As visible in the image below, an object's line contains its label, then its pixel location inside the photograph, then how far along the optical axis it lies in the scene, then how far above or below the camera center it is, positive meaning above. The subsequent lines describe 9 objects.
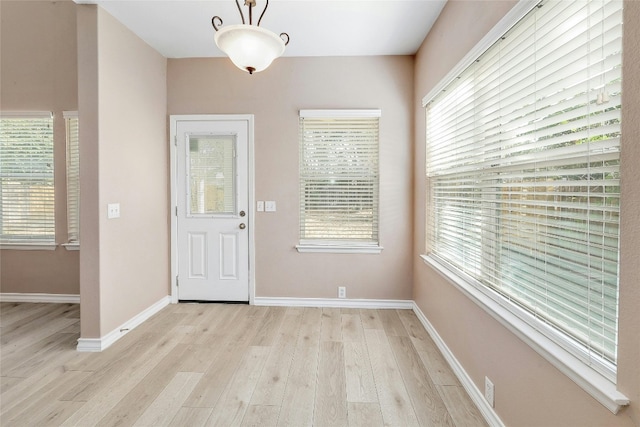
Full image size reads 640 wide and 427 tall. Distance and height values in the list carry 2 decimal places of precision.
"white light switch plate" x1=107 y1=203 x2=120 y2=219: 2.54 -0.04
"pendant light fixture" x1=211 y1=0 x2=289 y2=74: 1.72 +0.96
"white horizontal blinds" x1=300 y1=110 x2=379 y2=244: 3.25 +0.33
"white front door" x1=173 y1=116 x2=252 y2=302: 3.34 -0.07
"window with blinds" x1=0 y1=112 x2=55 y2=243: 3.34 +0.41
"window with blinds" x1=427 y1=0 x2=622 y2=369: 0.98 +0.16
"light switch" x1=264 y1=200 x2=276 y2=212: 3.32 +0.00
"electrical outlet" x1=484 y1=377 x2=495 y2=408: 1.62 -1.02
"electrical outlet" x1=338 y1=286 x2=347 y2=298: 3.33 -0.96
